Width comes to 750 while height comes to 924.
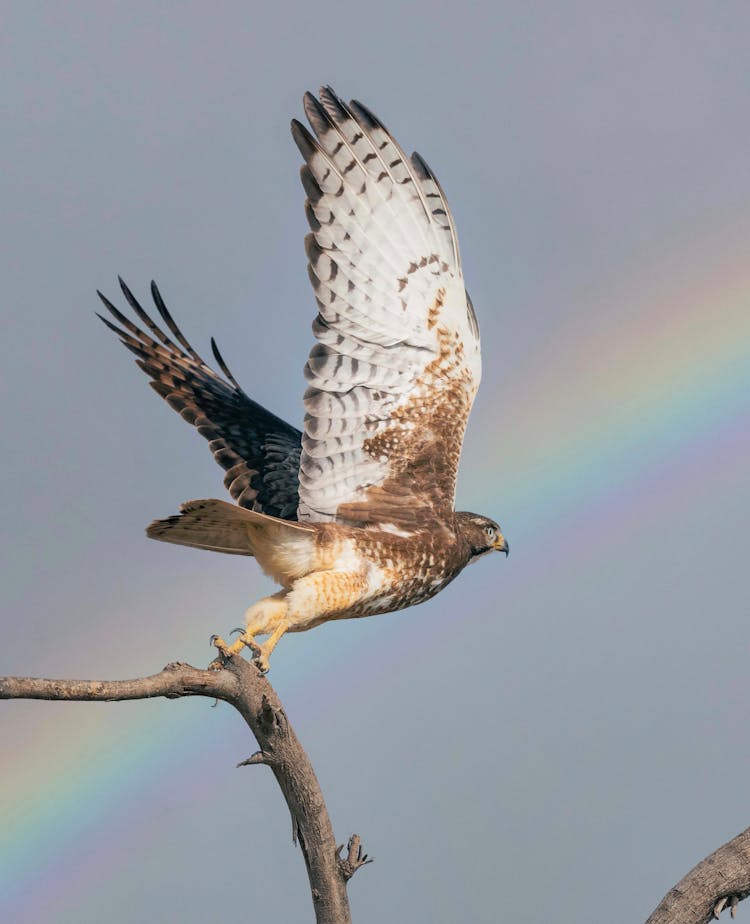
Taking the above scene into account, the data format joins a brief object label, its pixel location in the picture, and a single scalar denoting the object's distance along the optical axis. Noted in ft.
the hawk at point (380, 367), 56.03
